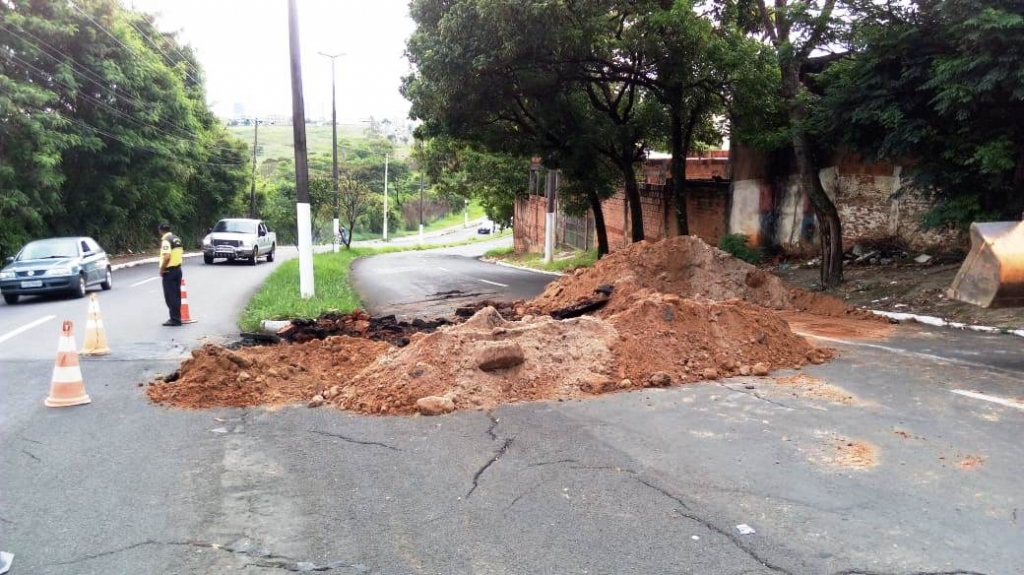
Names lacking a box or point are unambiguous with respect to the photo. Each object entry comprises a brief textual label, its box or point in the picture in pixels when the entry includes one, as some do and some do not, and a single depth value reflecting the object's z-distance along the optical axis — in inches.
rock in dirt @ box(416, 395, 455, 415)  268.8
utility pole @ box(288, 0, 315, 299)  582.6
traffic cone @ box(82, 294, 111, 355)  388.2
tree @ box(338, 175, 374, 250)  1809.8
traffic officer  481.4
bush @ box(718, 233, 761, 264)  815.7
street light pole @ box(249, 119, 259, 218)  2133.9
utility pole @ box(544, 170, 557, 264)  1127.0
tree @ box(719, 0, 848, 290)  549.3
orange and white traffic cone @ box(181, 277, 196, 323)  514.0
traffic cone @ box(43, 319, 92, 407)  287.4
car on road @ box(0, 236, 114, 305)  645.3
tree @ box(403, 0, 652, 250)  620.4
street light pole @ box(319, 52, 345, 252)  1614.2
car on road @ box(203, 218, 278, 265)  1178.6
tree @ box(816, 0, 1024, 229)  422.6
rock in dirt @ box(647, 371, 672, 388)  301.0
